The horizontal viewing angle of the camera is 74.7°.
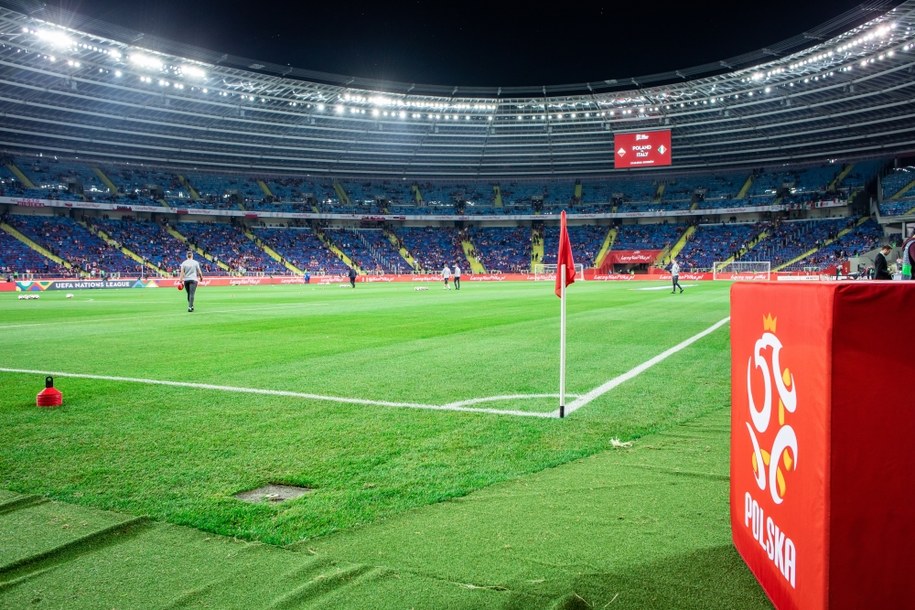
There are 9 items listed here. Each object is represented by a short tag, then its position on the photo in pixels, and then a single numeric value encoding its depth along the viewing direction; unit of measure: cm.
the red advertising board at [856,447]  182
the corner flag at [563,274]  568
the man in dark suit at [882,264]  1122
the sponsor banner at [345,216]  5795
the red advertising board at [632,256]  7019
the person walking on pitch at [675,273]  3099
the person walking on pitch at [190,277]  1920
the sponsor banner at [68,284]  4259
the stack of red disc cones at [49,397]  596
